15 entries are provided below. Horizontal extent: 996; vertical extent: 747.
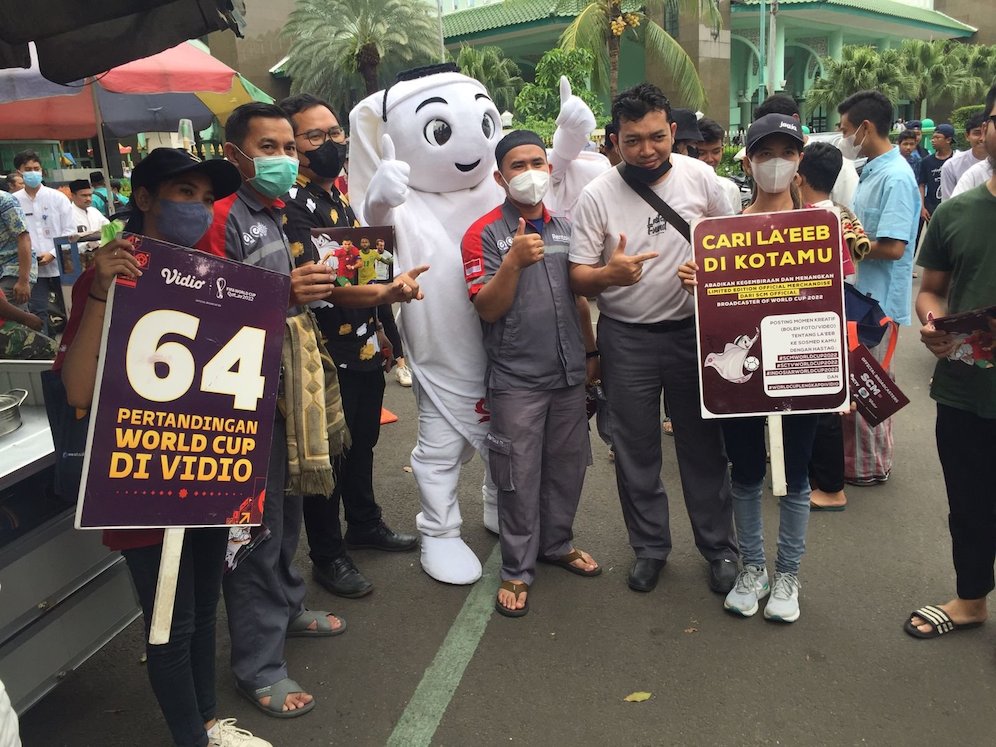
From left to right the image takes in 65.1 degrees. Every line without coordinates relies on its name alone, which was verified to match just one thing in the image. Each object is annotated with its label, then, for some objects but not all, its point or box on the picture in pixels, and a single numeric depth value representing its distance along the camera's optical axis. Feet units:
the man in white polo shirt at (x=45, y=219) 25.80
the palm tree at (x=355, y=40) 90.58
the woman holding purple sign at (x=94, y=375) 6.50
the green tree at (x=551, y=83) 56.70
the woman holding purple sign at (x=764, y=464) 9.53
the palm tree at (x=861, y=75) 106.93
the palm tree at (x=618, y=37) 57.52
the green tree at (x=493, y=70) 94.22
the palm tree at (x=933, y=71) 113.50
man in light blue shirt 12.83
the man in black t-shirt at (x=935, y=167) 30.42
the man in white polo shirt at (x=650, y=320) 9.89
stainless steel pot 8.62
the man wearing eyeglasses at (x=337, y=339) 10.38
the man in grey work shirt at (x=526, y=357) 10.12
